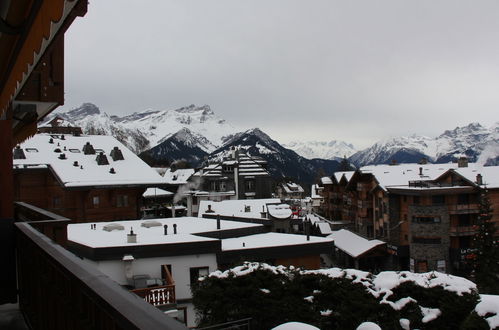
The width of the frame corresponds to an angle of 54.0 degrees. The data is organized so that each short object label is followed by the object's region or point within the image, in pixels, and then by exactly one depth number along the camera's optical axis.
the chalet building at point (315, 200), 80.11
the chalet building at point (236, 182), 60.38
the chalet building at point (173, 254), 17.45
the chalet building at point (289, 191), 101.09
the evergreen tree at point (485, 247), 27.47
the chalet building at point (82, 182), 31.33
